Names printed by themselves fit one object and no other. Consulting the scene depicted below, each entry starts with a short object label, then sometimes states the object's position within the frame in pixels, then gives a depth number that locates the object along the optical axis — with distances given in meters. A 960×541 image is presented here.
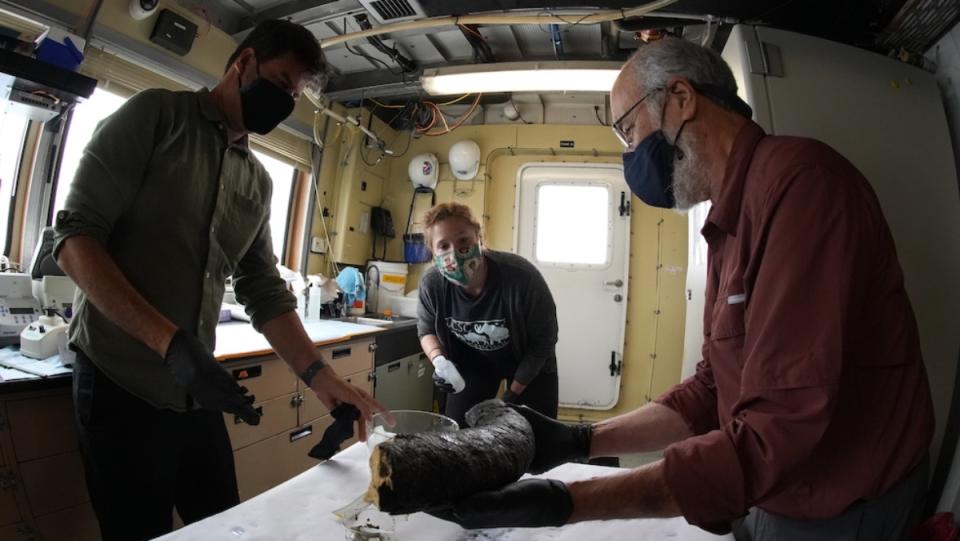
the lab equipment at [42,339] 1.38
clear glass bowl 0.78
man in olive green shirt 0.84
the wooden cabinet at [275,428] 1.84
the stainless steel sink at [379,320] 3.24
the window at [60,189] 1.97
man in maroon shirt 0.51
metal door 3.76
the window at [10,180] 1.88
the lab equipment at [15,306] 1.50
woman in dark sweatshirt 1.82
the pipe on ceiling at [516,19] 1.83
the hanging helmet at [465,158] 3.84
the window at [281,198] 3.35
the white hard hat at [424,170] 3.95
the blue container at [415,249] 4.02
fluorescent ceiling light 2.34
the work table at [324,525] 0.66
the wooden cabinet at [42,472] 1.20
